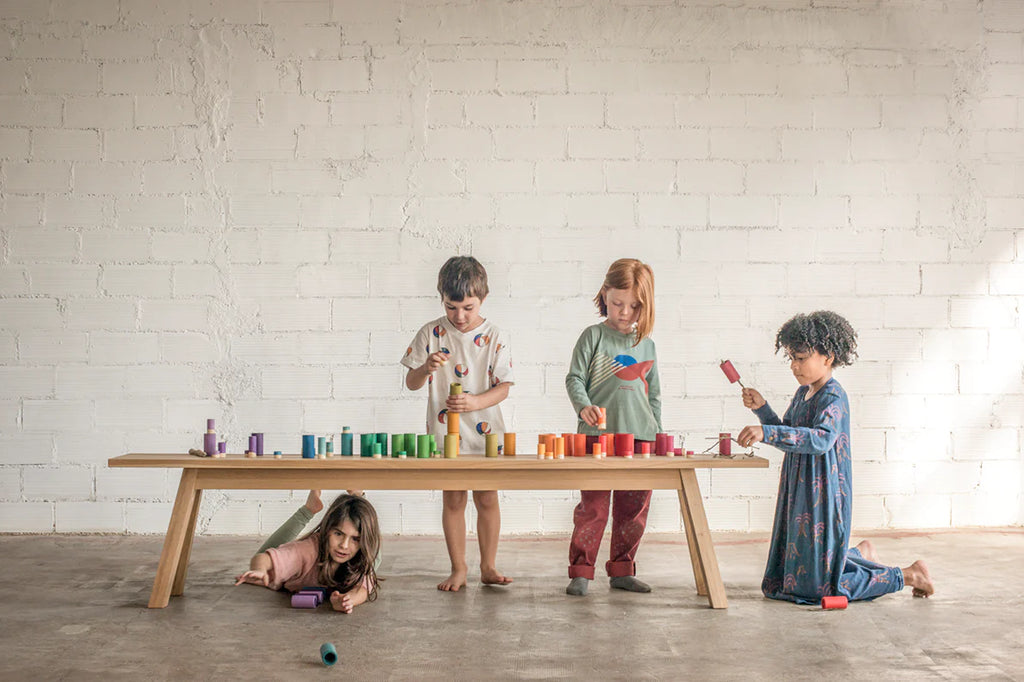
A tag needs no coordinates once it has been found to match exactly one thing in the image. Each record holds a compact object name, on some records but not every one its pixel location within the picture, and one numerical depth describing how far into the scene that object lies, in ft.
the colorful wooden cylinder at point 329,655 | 9.72
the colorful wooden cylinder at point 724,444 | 12.58
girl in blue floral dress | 12.23
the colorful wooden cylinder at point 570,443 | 12.53
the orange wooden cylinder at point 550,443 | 12.34
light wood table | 11.85
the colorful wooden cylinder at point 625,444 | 12.34
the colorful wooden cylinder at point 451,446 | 12.29
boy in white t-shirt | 13.15
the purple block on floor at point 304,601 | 12.05
